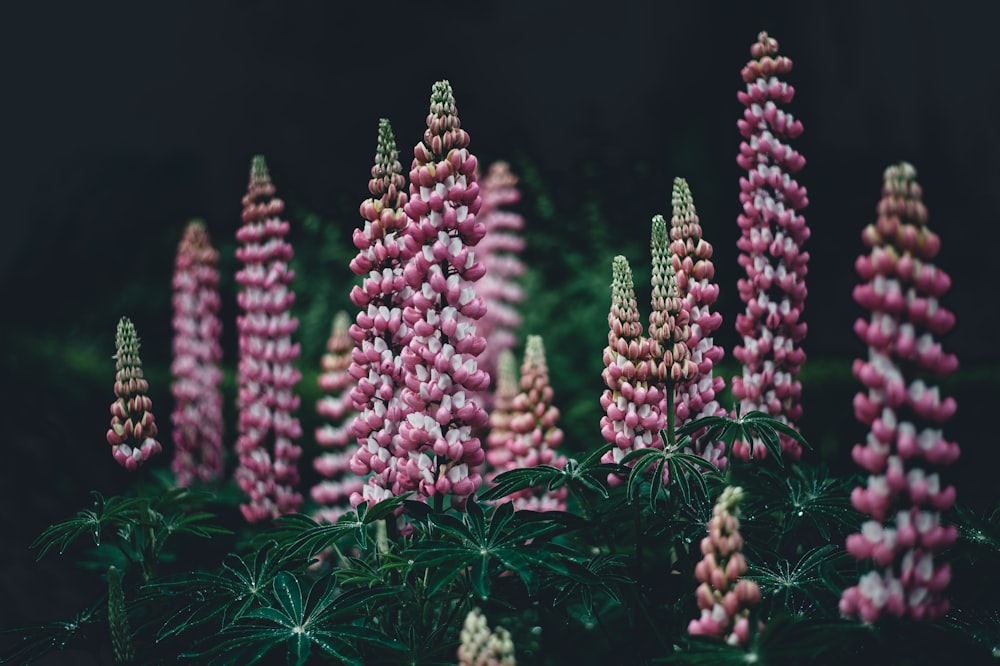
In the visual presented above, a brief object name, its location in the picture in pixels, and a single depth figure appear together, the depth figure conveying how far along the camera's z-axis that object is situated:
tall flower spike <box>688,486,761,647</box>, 1.57
